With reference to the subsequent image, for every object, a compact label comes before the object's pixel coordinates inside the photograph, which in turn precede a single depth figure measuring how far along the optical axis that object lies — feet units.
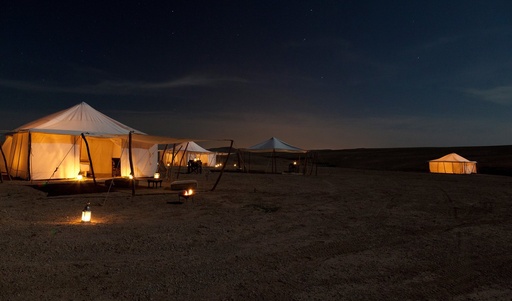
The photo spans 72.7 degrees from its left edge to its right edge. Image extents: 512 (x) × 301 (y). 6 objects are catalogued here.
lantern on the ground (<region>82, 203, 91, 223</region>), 23.54
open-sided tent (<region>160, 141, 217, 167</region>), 120.88
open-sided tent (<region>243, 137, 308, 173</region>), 88.22
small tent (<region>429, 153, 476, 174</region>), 105.91
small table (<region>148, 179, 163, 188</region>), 45.74
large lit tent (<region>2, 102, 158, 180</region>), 49.55
